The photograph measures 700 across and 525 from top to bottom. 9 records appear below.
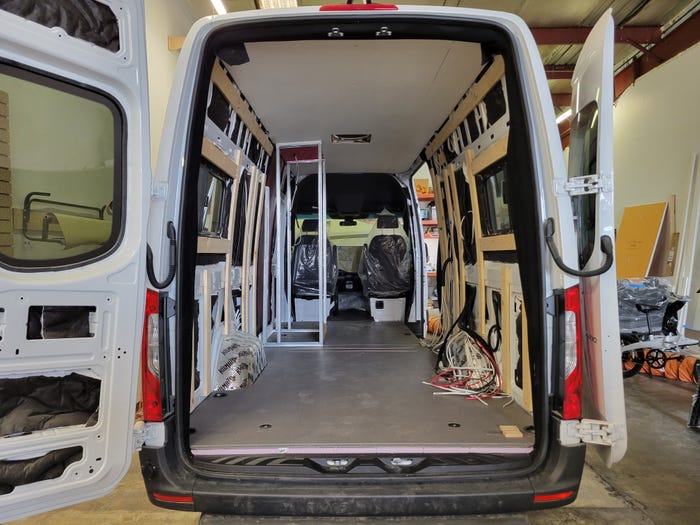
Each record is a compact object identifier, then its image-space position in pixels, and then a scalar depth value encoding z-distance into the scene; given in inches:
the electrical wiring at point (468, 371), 96.7
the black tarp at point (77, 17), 45.9
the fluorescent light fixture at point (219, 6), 157.0
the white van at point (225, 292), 49.9
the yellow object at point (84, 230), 53.9
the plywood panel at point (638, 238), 241.1
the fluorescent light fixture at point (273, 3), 151.8
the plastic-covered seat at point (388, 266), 205.6
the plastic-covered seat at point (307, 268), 203.2
